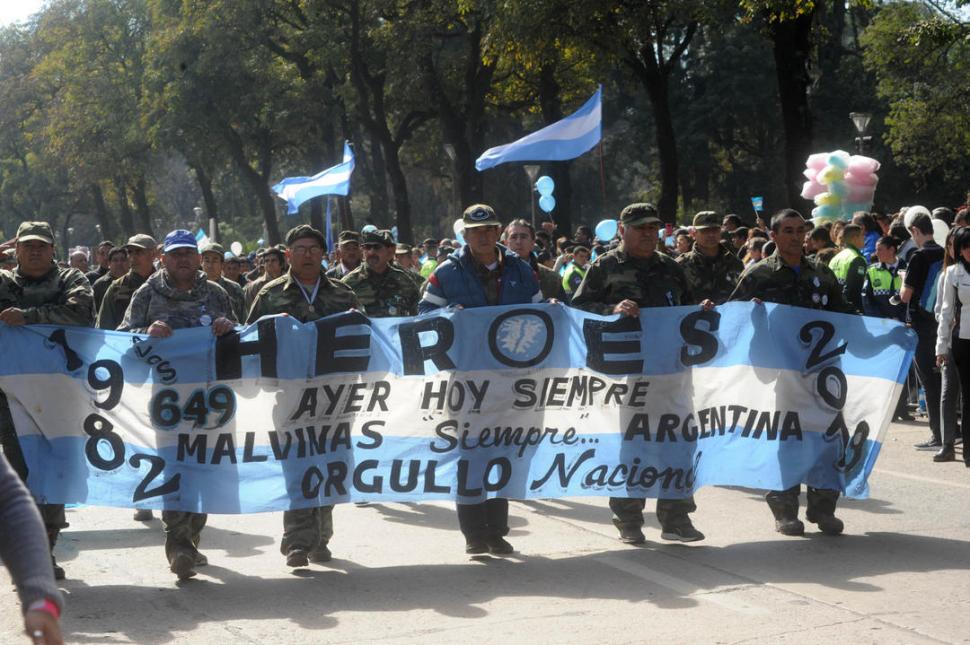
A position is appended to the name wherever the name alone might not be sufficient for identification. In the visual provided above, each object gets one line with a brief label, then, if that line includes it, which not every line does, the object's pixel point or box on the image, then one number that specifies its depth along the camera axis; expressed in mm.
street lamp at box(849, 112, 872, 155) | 27688
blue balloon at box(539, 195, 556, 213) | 31072
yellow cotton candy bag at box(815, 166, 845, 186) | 18609
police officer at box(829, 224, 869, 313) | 12539
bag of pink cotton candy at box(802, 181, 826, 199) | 19156
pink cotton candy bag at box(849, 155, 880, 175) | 18406
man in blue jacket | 7973
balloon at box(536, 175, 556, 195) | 32281
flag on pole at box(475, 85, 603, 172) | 18531
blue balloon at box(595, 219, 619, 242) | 23234
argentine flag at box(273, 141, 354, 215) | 24688
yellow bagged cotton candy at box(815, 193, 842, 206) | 18688
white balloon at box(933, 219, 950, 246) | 14461
